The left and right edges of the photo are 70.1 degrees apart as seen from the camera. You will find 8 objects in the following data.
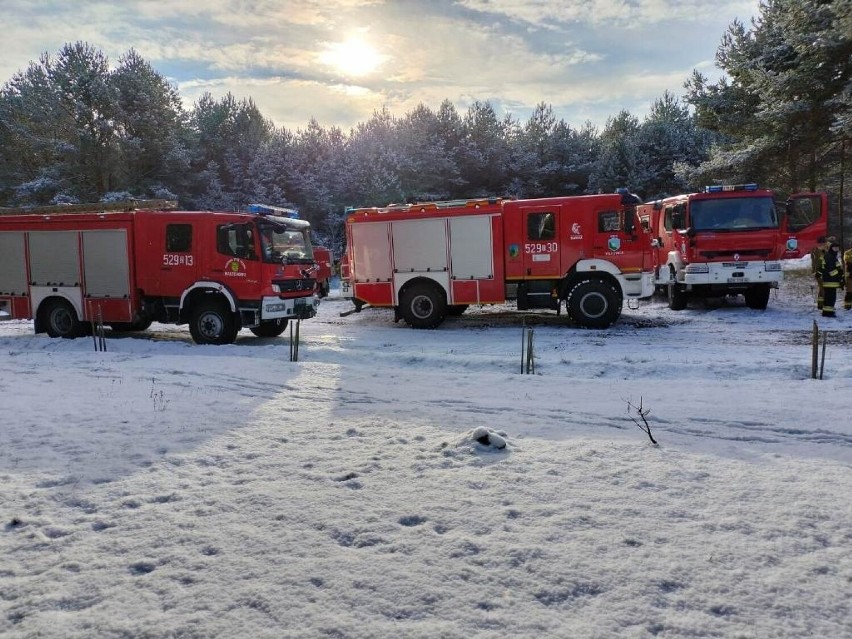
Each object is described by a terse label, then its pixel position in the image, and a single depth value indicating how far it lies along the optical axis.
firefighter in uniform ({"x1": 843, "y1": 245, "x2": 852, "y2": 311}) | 13.83
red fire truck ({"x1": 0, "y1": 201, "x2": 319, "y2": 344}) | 11.38
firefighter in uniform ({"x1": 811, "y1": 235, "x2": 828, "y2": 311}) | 13.20
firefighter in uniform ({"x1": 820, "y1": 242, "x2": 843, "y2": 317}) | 12.88
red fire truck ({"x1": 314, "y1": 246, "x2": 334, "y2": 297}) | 19.00
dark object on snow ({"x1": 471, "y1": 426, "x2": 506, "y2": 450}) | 4.70
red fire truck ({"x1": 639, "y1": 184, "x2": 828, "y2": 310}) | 13.85
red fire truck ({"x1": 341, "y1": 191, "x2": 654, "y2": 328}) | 12.41
